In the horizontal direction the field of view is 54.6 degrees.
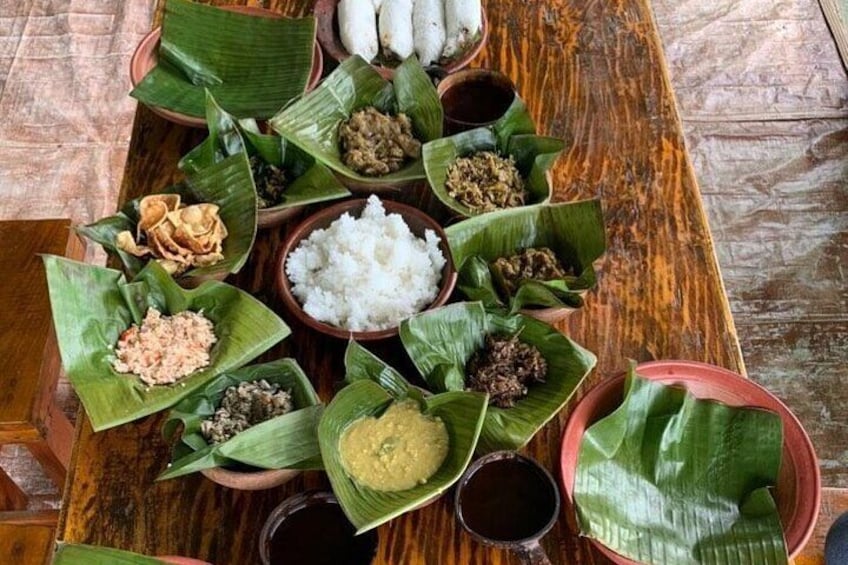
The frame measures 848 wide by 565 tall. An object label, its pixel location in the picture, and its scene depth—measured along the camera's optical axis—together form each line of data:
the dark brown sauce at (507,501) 1.24
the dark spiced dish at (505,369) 1.37
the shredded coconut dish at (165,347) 1.39
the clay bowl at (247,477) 1.25
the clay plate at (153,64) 1.80
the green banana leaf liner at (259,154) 1.59
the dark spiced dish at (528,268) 1.51
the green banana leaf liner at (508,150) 1.60
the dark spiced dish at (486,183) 1.61
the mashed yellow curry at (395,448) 1.27
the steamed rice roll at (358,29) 1.89
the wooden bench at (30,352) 1.76
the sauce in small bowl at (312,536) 1.22
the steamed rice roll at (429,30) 1.90
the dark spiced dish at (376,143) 1.67
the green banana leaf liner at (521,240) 1.49
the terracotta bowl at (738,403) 1.22
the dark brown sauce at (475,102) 1.78
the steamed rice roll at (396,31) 1.91
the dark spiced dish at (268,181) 1.65
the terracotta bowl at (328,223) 1.45
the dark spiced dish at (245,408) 1.31
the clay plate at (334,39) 1.88
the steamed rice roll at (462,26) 1.89
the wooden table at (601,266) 1.32
